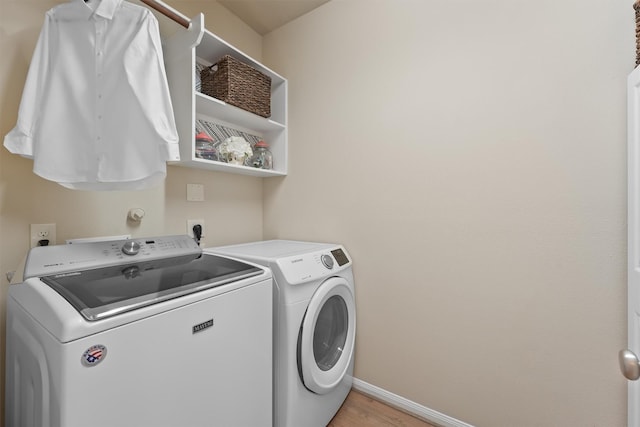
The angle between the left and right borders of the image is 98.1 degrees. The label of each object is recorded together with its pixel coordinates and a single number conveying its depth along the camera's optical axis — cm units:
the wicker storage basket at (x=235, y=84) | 161
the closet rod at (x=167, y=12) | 121
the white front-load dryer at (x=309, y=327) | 127
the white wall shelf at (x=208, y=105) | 141
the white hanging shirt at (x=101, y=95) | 106
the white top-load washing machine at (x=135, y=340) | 70
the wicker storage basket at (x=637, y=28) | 95
